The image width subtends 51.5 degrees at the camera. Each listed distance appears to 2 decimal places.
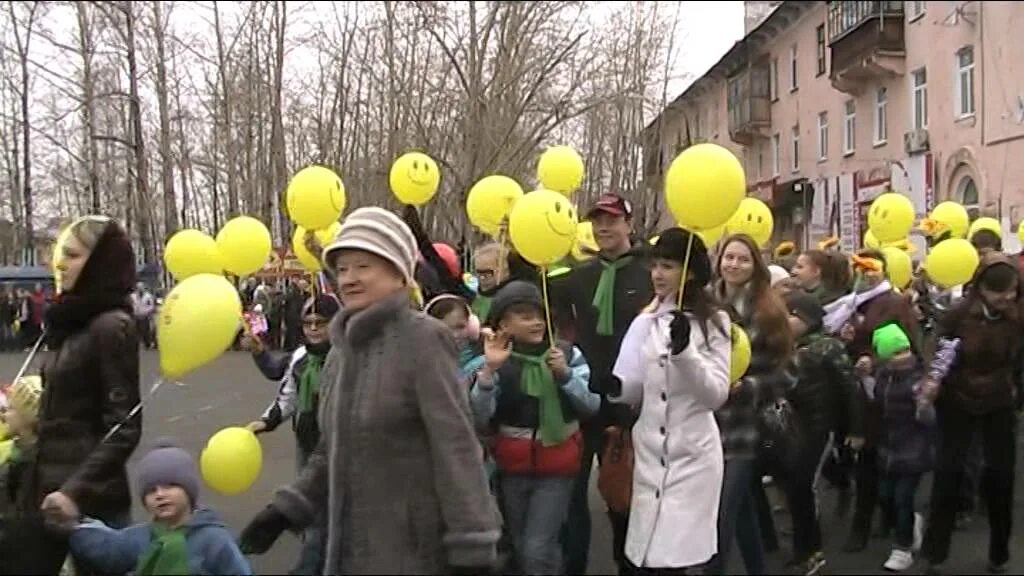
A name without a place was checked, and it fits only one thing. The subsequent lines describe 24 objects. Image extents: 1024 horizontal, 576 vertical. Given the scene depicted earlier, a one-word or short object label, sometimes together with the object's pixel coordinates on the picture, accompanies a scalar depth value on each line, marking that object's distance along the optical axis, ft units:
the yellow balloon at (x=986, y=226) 25.30
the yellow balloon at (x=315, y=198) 18.16
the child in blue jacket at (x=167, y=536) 10.48
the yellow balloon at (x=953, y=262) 21.16
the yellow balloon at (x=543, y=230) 15.44
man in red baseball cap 15.30
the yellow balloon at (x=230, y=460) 14.26
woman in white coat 11.89
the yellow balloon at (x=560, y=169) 22.53
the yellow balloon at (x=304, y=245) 19.51
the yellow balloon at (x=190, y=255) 17.25
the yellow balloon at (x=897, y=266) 23.47
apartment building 31.48
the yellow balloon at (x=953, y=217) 28.06
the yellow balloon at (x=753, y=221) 20.80
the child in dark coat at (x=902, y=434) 17.97
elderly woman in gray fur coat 8.04
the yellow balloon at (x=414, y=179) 21.02
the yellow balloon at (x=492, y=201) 21.26
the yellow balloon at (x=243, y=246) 17.80
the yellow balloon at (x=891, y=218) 25.08
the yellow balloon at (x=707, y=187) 13.38
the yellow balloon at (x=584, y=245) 16.99
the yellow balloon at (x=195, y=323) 12.28
